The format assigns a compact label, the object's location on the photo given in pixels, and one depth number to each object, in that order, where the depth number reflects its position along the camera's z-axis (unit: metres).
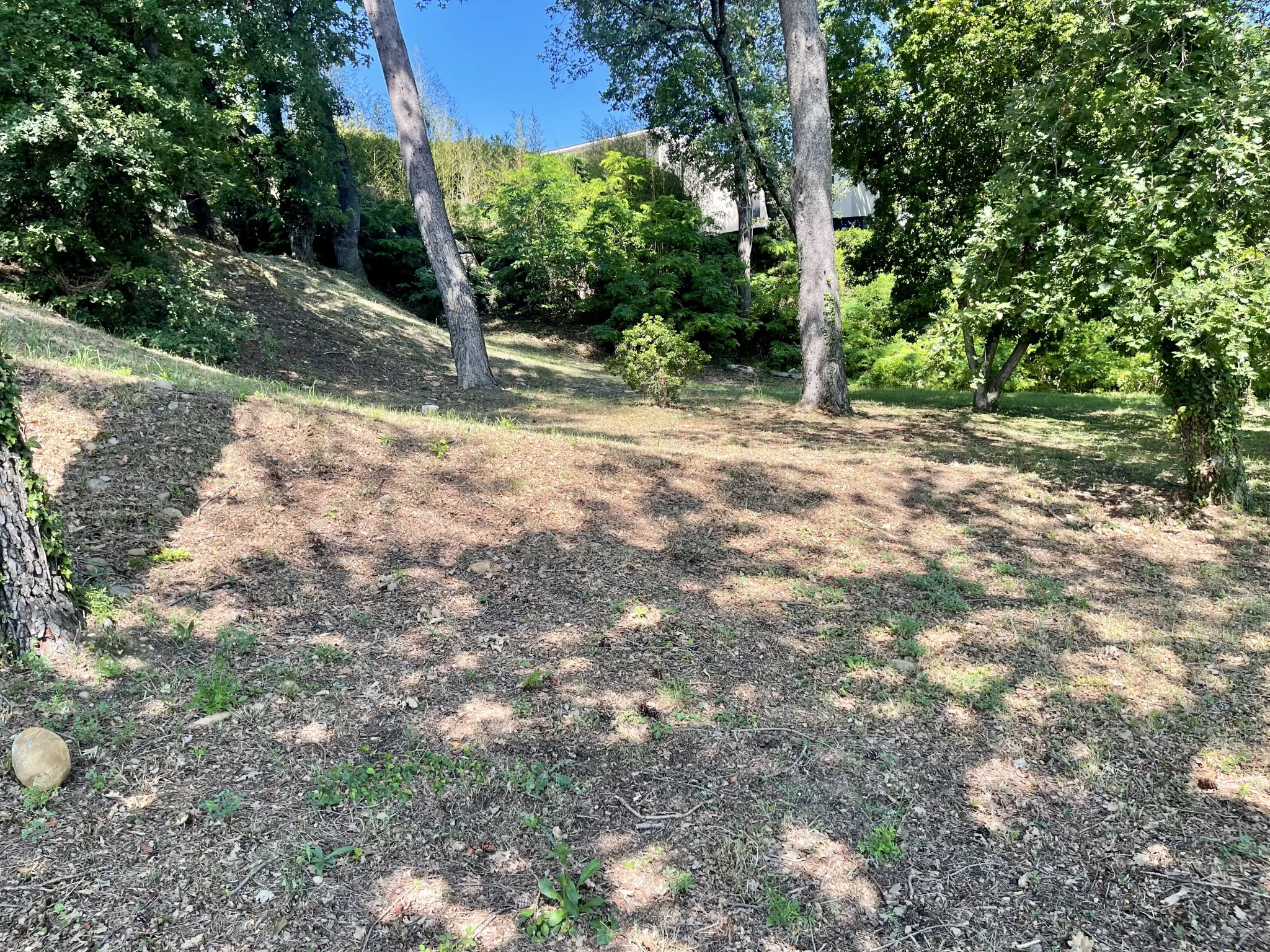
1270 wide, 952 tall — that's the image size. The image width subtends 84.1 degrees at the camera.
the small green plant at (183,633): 3.21
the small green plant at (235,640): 3.22
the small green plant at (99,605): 3.16
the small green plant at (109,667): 2.92
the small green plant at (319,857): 2.24
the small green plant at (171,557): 3.78
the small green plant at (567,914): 2.06
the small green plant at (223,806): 2.38
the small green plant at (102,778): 2.43
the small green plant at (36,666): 2.83
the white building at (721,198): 23.42
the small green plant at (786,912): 2.12
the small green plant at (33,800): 2.31
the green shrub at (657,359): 9.73
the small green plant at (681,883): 2.23
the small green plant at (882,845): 2.37
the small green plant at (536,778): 2.60
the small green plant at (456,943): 2.00
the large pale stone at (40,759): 2.37
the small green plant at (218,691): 2.85
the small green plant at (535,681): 3.18
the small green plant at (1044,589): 4.27
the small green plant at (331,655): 3.27
